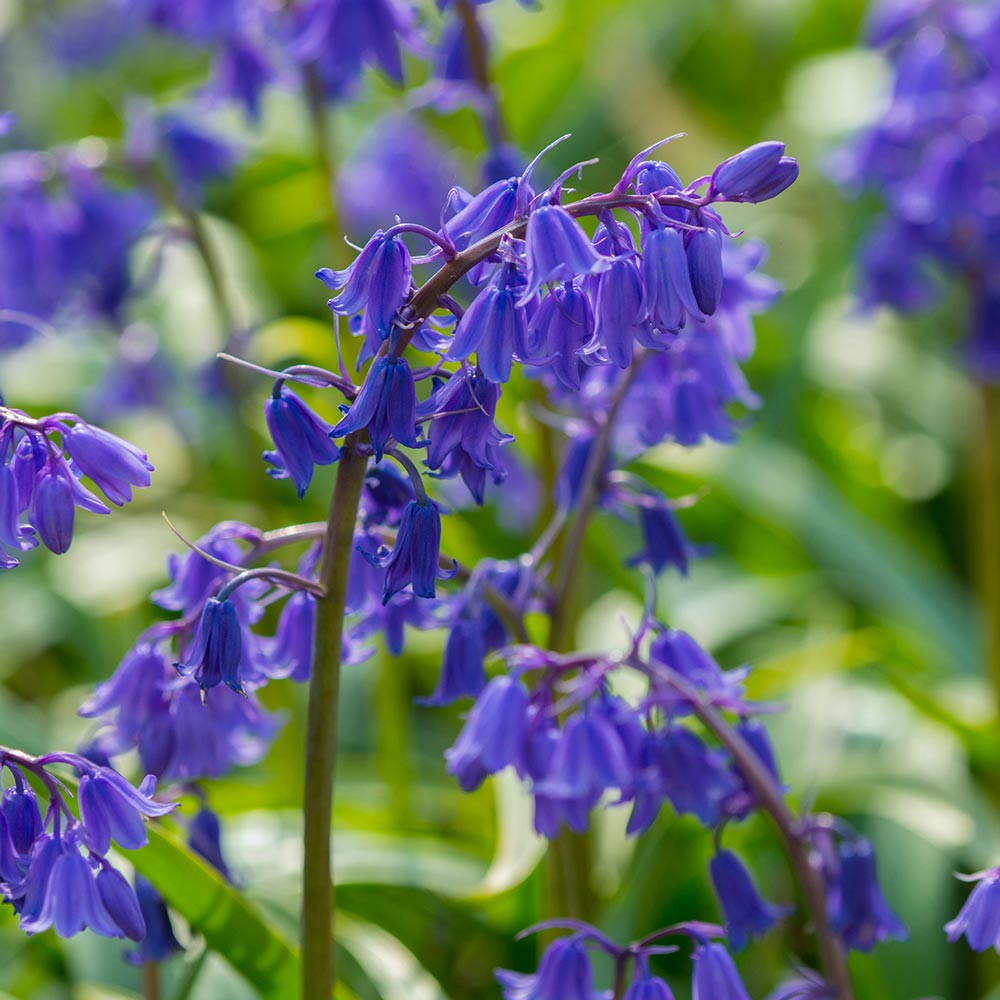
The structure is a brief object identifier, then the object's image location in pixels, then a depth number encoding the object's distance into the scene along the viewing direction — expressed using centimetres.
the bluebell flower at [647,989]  135
